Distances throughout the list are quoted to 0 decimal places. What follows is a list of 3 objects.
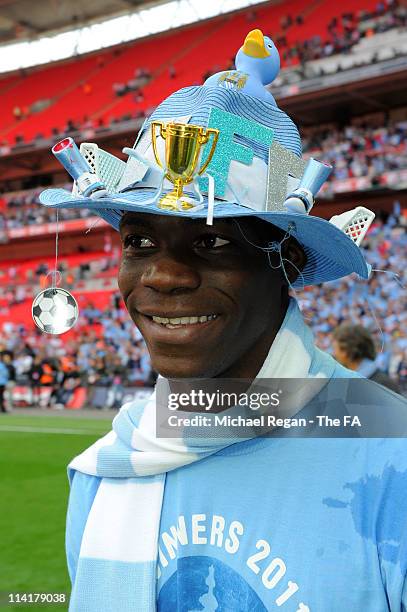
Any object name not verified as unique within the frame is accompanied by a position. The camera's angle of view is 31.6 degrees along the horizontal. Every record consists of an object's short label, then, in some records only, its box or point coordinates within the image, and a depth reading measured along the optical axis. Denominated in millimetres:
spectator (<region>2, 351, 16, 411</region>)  16969
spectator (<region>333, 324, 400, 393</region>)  4324
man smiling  1125
